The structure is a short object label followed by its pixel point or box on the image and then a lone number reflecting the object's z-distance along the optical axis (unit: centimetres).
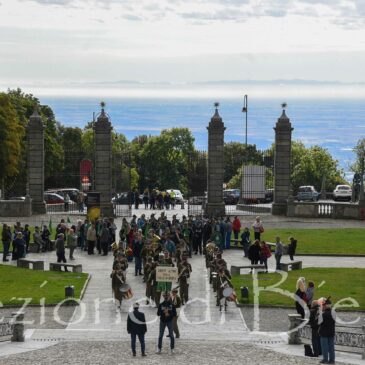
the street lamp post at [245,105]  7731
